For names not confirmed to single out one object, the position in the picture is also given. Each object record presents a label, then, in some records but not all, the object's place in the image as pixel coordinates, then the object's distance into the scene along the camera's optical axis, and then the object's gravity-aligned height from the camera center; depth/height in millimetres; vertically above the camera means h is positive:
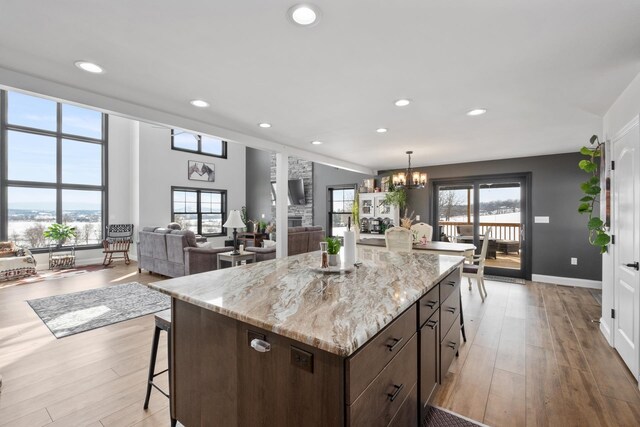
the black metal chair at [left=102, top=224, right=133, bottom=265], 7209 -686
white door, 2369 -270
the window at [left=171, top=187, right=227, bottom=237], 8820 +112
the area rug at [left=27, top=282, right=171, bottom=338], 3389 -1263
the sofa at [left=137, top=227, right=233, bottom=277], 5297 -766
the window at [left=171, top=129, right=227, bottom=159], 8782 +2149
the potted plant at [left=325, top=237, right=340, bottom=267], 2075 -260
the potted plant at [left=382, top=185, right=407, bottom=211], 6527 +357
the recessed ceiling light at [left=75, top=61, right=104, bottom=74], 2172 +1092
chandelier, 4926 +566
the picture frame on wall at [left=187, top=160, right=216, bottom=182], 9062 +1313
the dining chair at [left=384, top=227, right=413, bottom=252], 4297 -384
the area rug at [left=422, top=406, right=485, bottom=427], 1877 -1326
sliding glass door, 5797 -74
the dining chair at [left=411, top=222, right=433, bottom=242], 5402 -309
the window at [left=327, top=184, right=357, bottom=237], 7980 +192
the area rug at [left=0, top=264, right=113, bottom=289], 5395 -1261
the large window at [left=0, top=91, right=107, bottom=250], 6457 +1011
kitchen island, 1058 -571
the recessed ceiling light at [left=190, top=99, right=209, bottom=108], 2928 +1099
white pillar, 4738 +177
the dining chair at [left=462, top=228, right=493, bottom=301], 4316 -833
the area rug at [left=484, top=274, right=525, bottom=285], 5582 -1263
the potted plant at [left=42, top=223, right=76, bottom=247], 6617 -451
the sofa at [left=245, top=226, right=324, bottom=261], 6589 -634
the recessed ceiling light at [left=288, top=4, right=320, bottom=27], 1582 +1092
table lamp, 5562 -152
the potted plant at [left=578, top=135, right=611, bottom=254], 2869 +148
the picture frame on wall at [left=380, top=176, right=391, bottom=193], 6621 +654
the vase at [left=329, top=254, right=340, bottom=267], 2092 -330
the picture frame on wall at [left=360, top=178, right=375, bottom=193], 6949 +636
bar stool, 1839 -758
